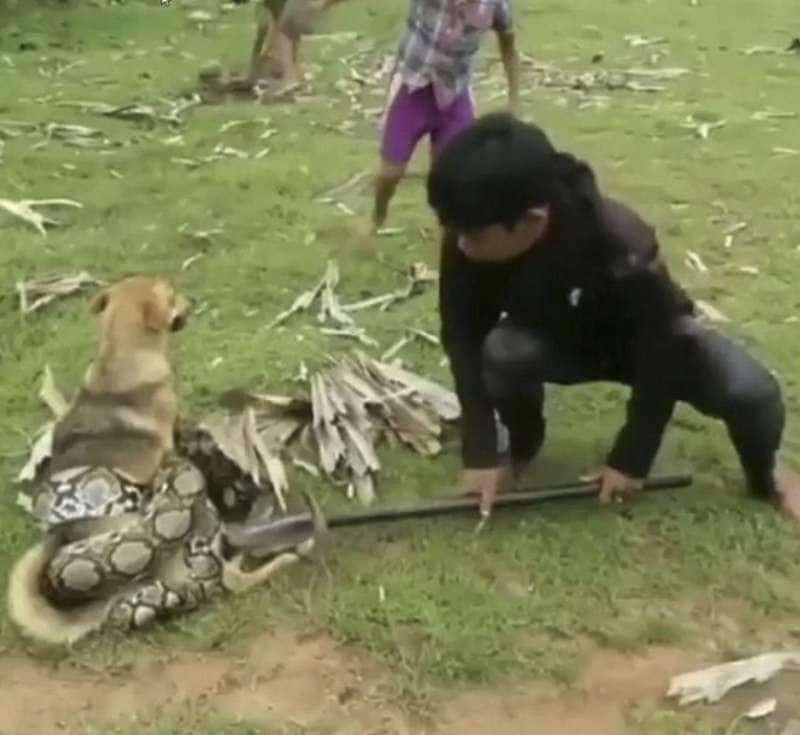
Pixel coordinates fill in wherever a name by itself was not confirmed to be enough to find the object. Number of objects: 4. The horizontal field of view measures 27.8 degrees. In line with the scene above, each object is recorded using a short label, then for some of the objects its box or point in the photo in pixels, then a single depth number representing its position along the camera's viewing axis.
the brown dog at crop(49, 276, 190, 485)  3.72
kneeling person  3.60
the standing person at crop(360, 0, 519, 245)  5.53
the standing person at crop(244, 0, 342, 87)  8.58
